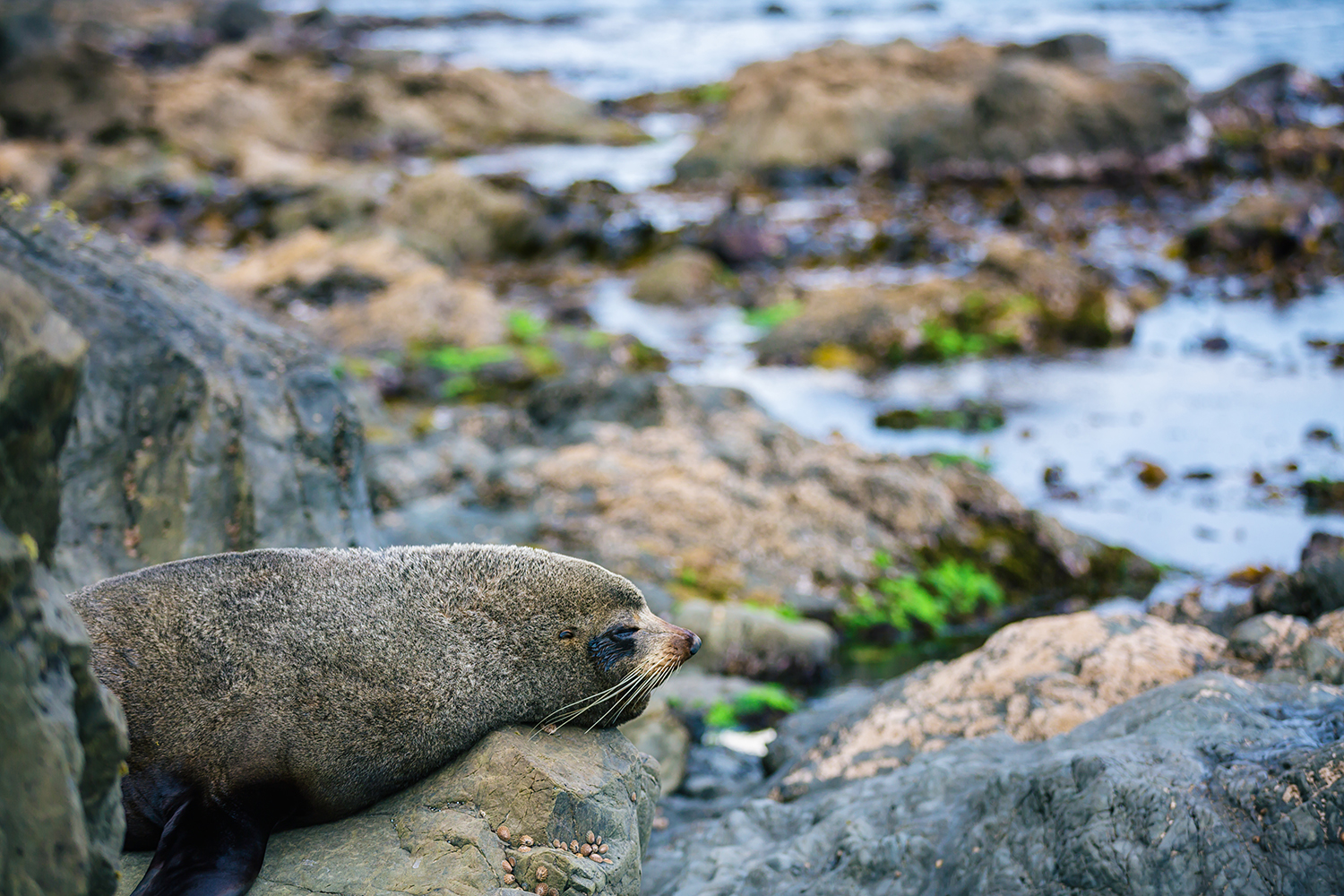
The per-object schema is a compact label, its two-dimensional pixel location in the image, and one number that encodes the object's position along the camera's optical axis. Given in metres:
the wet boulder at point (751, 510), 7.98
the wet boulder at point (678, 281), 15.50
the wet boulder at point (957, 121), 21.86
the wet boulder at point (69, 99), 25.42
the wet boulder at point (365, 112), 26.39
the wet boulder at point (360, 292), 13.04
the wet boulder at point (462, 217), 17.72
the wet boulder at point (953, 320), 13.16
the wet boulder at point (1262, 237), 15.57
